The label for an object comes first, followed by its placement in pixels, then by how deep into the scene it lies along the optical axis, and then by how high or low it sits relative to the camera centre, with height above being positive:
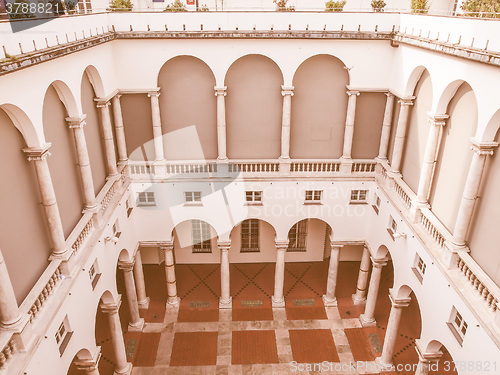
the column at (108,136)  21.70 -6.90
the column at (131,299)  25.28 -17.23
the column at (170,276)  27.44 -17.19
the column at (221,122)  24.03 -6.81
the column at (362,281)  27.88 -17.49
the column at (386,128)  24.35 -7.15
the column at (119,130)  23.75 -7.20
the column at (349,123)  24.33 -6.88
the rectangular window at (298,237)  32.56 -17.12
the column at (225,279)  27.45 -17.23
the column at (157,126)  24.06 -7.04
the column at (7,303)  12.27 -8.26
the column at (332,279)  28.06 -17.46
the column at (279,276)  27.61 -17.12
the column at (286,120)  24.03 -6.71
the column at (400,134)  22.17 -6.81
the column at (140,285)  27.38 -17.68
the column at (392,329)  22.70 -16.65
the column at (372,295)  25.84 -17.12
